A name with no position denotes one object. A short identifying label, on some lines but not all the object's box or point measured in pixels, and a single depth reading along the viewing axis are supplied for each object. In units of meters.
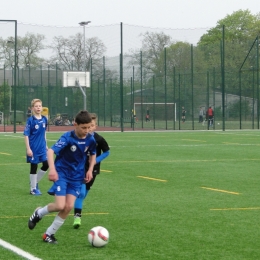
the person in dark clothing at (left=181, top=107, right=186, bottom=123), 46.75
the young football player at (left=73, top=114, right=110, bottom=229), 9.19
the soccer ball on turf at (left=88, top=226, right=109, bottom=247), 7.84
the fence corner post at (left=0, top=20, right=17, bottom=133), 39.66
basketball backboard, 47.91
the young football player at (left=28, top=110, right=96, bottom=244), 8.17
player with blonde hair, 13.06
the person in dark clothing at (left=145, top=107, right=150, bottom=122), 49.41
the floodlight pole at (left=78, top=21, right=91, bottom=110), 53.03
